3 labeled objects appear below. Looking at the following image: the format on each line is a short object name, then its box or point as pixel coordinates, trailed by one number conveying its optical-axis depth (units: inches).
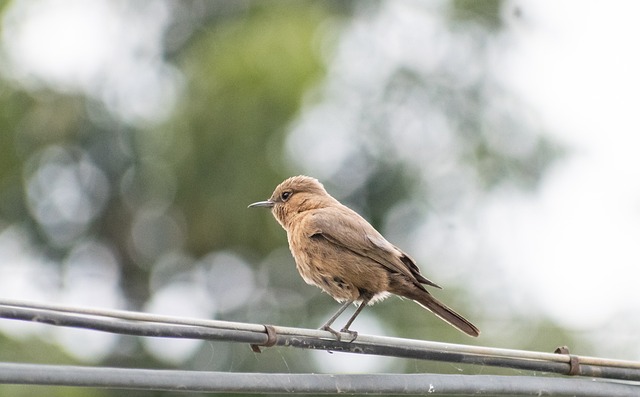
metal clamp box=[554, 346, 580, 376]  429.1
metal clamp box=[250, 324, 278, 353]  379.9
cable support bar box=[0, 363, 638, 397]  327.3
